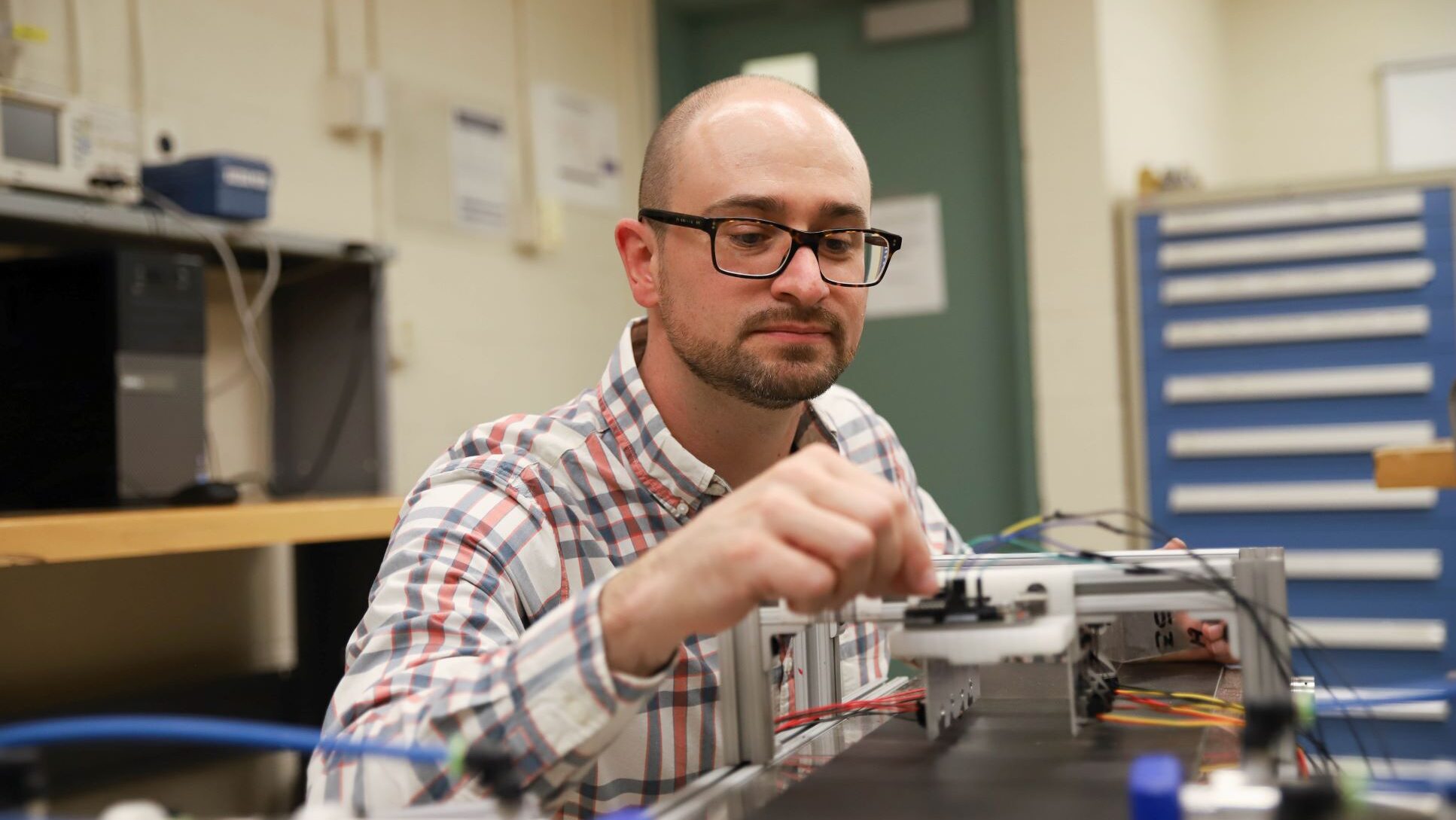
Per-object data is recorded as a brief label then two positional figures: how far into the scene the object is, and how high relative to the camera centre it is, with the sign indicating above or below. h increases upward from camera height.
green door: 3.25 +0.50
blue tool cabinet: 2.63 +0.04
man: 0.69 -0.05
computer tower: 1.74 +0.12
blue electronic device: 1.96 +0.44
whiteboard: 4.61 +1.10
